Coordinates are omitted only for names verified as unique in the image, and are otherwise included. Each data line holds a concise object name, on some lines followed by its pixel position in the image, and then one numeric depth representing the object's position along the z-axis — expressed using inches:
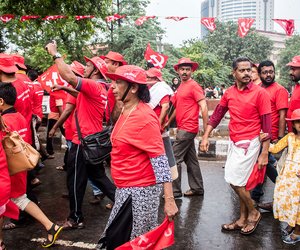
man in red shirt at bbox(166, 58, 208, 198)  215.7
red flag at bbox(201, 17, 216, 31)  435.2
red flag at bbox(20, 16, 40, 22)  411.2
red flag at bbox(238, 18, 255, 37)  413.6
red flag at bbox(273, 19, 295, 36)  384.8
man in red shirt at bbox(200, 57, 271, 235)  159.6
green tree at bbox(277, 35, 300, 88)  1959.9
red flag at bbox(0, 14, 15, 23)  411.2
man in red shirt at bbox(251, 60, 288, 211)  192.7
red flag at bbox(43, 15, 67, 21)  418.9
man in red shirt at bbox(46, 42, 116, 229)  165.9
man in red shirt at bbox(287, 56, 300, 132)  185.8
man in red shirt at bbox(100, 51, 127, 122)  169.6
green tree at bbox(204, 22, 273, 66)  1753.2
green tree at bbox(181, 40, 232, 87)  1144.8
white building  5915.4
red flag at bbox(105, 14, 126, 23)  440.1
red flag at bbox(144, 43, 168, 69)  413.7
